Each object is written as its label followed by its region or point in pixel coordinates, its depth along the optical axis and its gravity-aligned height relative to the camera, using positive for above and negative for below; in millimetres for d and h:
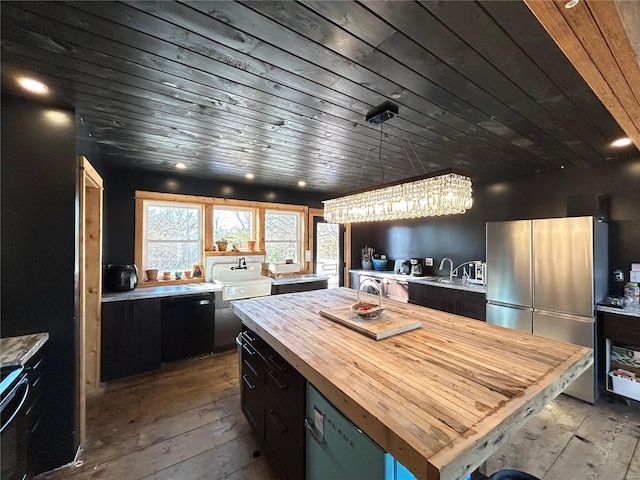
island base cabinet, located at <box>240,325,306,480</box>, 1444 -1035
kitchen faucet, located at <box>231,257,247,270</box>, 4146 -340
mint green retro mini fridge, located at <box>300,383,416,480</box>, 939 -844
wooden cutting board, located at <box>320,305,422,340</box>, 1642 -556
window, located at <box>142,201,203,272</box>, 3678 +103
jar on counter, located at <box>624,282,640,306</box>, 2617 -541
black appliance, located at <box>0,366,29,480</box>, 1251 -903
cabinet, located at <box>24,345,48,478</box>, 1537 -1036
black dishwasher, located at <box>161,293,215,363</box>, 3215 -1041
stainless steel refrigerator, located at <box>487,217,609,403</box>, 2564 -402
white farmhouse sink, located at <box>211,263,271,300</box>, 3682 -576
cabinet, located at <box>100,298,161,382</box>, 2859 -1061
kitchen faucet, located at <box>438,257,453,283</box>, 4133 -436
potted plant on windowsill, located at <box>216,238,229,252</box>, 4129 -35
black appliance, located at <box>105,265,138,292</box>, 3143 -416
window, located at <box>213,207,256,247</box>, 4203 +298
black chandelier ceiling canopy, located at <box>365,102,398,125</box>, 1790 +904
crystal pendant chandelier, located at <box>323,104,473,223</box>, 1803 +344
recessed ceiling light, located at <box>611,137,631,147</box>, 2322 +889
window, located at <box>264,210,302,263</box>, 4754 +118
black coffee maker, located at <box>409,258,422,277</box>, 4739 -475
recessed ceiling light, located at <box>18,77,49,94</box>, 1512 +936
